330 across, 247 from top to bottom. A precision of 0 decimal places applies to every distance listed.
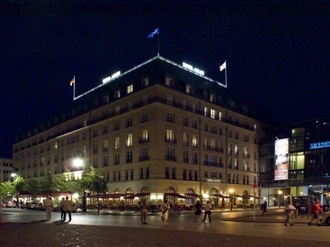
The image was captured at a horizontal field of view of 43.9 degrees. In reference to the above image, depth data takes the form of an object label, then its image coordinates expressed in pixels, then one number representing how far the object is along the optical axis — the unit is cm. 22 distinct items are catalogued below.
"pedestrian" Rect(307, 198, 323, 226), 2661
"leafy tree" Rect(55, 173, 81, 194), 6875
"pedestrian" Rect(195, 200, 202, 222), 3200
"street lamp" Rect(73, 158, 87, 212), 7794
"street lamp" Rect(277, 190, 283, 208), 8631
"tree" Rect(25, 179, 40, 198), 8871
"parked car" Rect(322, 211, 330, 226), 2700
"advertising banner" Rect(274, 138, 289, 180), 8125
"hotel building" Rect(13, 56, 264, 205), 6519
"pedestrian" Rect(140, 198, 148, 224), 2730
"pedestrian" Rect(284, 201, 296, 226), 2633
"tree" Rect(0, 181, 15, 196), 10231
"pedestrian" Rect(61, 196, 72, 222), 2708
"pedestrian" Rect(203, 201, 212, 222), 3015
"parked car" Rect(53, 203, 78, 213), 5220
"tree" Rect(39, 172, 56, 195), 8169
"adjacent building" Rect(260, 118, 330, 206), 7844
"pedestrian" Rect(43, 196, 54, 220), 2828
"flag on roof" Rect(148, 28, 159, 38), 6329
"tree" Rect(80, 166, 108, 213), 6391
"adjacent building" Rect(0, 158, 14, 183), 16462
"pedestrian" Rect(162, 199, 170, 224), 2797
